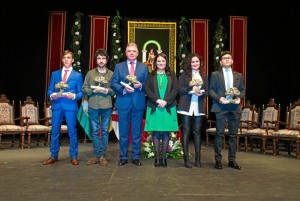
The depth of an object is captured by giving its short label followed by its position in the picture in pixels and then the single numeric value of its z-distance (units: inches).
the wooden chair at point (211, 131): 239.5
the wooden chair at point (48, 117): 235.6
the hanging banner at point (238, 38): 294.0
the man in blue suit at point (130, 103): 147.7
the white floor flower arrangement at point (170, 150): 170.1
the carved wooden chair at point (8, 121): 218.4
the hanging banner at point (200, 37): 295.6
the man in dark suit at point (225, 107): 145.3
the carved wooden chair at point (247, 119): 226.3
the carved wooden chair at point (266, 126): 211.8
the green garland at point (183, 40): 287.3
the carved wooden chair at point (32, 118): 227.3
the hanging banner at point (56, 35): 288.4
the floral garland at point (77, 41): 279.6
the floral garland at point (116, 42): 281.2
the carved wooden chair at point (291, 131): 194.8
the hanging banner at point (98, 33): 291.1
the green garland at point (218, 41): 285.2
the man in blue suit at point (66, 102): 150.4
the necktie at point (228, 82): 147.0
